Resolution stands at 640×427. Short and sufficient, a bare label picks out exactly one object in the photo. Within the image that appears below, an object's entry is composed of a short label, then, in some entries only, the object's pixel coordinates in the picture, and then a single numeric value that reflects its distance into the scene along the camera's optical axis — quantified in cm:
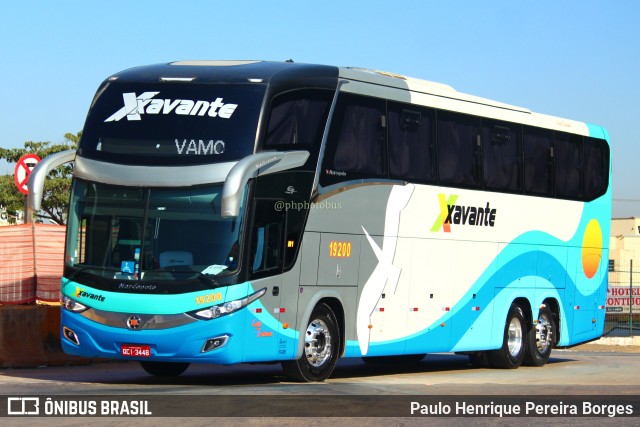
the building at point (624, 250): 7838
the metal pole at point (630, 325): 3758
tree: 5916
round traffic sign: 2086
